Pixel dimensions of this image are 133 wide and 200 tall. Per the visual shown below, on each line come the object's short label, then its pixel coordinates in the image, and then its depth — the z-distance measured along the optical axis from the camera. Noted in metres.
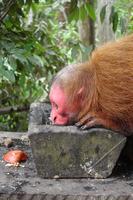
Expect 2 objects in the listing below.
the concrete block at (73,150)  2.49
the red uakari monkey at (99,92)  2.60
